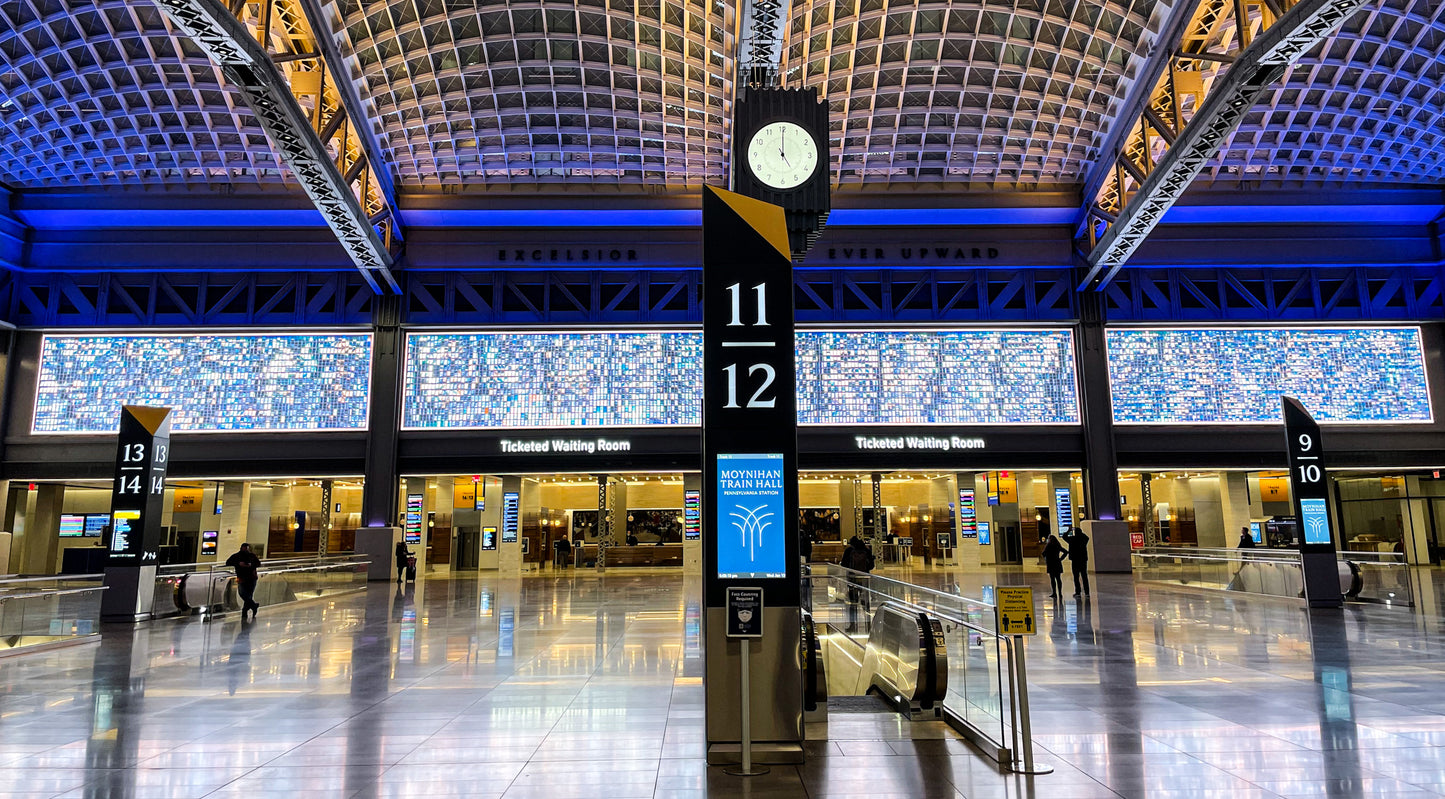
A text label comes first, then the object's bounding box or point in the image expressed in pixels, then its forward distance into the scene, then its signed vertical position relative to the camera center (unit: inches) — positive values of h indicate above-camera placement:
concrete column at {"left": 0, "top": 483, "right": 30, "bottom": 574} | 1273.4 +25.9
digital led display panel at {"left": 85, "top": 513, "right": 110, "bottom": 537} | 1437.0 +14.1
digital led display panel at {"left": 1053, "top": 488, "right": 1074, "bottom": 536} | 1348.4 +16.3
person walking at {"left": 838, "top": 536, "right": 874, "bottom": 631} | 779.4 -31.7
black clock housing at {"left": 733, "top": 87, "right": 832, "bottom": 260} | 424.8 +192.2
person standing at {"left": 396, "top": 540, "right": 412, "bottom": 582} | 1119.0 -35.7
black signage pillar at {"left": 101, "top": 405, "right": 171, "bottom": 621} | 665.6 +14.0
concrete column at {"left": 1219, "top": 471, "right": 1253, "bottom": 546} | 1338.6 +21.7
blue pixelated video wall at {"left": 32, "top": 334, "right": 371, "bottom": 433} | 1264.8 +219.8
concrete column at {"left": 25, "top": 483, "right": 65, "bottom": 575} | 1326.3 +1.5
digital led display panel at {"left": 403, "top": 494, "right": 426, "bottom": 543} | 1326.3 +14.0
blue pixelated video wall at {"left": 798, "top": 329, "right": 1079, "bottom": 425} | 1317.7 +218.3
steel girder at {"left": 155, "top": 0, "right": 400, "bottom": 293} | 725.3 +412.9
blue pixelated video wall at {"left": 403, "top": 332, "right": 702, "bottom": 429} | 1302.9 +218.2
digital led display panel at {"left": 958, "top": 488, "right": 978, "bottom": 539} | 1331.2 +2.8
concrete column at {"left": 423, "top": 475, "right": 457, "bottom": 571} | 1385.3 +47.7
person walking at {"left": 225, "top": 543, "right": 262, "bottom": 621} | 711.1 -35.9
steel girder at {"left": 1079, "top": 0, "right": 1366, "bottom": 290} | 759.1 +419.6
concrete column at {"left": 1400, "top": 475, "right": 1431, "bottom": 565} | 1360.7 -8.2
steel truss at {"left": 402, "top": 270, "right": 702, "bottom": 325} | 1318.9 +349.1
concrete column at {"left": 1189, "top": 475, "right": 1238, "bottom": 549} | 1440.7 +17.7
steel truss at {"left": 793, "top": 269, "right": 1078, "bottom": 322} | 1333.7 +347.8
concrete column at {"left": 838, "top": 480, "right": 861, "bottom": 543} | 1491.1 +26.4
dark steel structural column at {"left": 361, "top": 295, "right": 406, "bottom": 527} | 1254.9 +163.9
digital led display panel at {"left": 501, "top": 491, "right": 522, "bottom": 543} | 1328.7 +13.7
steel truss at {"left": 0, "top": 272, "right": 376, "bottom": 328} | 1275.8 +342.7
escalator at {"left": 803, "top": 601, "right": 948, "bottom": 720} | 300.7 -54.8
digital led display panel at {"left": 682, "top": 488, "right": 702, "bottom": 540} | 1290.6 +14.1
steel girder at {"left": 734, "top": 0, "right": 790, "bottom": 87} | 812.0 +471.6
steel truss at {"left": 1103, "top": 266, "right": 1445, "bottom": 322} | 1317.7 +339.4
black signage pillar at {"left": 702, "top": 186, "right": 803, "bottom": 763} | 261.0 +19.5
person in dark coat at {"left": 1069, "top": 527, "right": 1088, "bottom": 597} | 787.4 -31.6
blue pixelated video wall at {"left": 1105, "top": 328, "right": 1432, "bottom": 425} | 1301.7 +211.1
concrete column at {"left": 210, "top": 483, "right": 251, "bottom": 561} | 1331.2 +18.0
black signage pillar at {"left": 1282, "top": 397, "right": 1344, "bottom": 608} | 670.5 +7.3
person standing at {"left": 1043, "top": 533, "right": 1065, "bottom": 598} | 797.6 -36.1
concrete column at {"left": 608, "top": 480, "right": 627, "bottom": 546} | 1486.2 +29.9
